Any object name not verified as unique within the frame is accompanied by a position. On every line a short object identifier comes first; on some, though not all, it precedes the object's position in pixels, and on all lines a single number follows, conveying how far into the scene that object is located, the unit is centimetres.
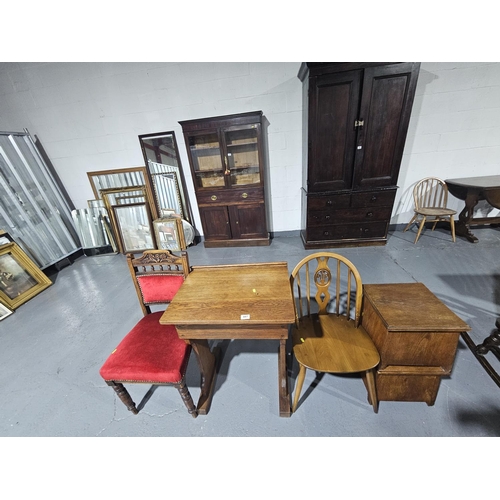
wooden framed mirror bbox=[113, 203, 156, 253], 345
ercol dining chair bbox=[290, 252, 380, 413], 104
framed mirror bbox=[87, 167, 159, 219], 342
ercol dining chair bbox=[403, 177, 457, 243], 292
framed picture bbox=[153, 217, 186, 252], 346
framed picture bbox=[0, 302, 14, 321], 231
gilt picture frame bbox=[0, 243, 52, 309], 245
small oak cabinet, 98
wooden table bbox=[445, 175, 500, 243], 254
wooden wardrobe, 219
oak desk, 99
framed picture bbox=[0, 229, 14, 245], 255
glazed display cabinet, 279
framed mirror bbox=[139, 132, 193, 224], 321
